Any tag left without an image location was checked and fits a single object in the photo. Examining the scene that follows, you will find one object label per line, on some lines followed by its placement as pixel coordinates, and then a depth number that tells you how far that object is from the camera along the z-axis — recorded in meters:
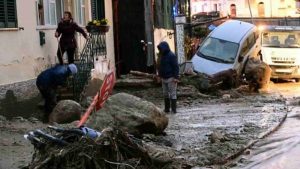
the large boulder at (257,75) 23.77
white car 24.14
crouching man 12.95
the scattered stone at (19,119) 12.95
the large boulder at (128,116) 10.63
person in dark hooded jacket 15.39
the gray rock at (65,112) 13.06
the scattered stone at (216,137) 11.15
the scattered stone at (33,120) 13.37
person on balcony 15.23
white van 28.58
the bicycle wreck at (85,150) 7.48
